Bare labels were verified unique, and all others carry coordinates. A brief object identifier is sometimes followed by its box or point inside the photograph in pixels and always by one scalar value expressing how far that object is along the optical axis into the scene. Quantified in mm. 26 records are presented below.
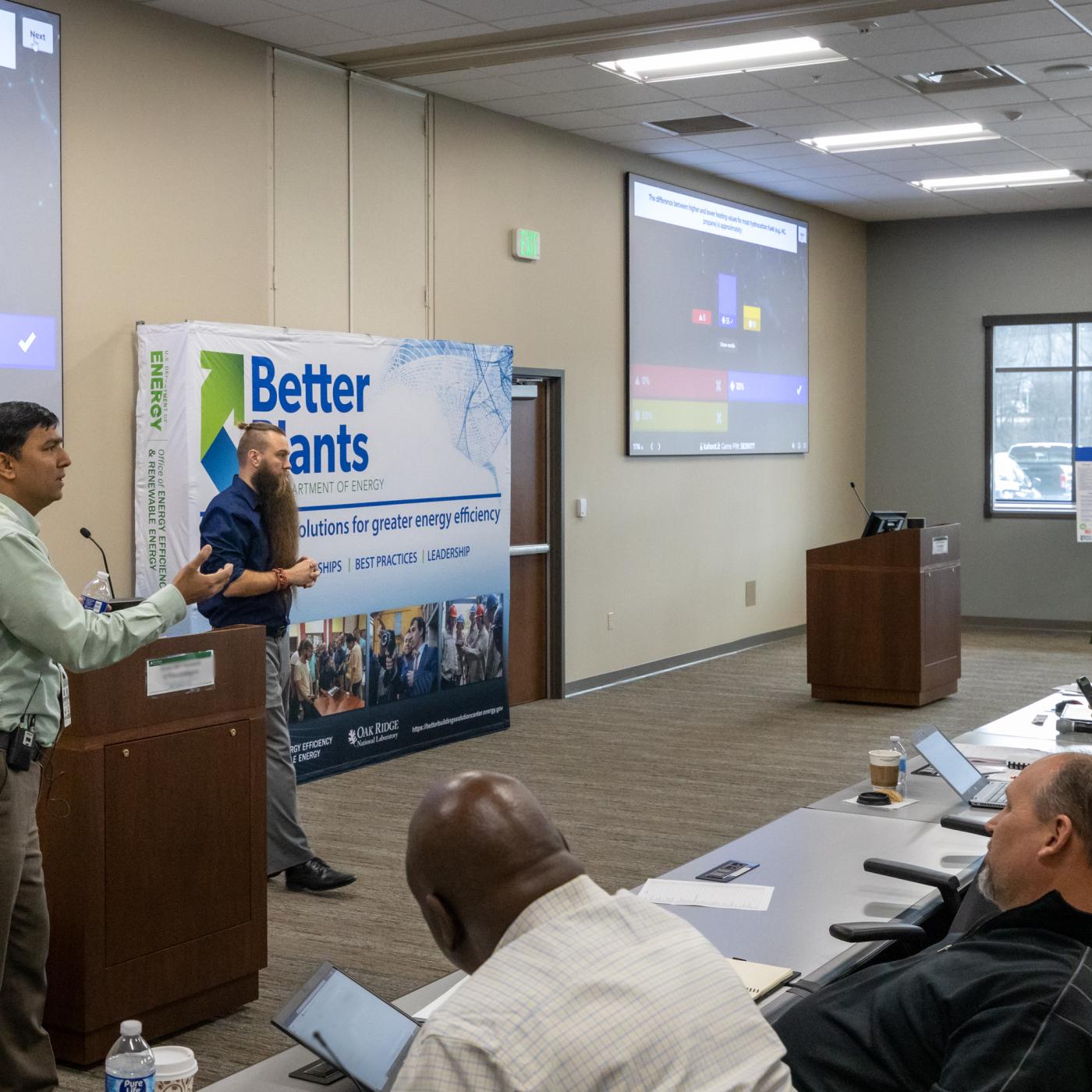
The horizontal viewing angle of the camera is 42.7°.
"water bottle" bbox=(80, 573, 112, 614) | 3238
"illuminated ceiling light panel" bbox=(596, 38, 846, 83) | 6812
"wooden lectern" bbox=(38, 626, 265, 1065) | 3350
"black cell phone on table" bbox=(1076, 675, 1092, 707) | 4386
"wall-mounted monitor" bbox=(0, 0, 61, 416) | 5266
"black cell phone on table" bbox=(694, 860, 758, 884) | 2756
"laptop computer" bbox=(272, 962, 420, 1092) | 1705
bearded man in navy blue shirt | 4676
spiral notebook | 2135
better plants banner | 5789
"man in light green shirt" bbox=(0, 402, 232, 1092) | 2934
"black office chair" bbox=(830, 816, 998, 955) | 2443
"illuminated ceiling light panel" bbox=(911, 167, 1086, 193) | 10359
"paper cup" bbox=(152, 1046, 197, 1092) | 1897
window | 11875
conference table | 2229
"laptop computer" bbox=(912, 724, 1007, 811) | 3293
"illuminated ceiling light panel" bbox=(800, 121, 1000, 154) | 8836
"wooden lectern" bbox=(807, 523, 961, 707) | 8305
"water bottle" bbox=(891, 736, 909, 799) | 3482
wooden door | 8539
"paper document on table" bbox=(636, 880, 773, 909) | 2600
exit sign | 8281
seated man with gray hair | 1669
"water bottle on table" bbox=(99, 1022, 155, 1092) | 1797
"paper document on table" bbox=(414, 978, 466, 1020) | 1993
